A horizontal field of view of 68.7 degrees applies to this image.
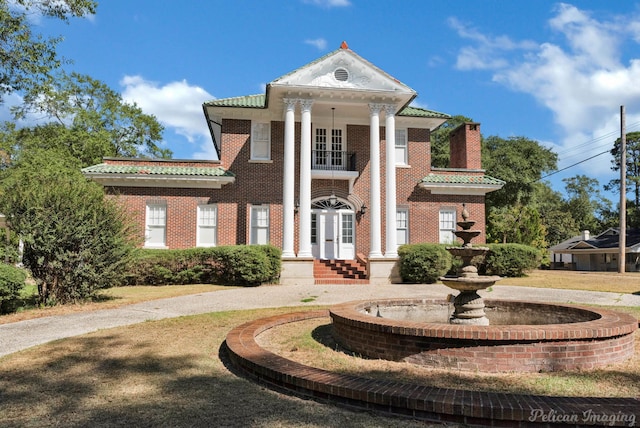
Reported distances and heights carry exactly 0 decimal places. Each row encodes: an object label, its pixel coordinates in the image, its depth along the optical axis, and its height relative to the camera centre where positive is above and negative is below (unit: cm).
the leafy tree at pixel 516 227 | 3238 +197
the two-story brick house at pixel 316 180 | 2041 +350
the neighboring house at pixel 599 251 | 4219 +30
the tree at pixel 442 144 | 4138 +1015
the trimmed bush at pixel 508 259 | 2106 -23
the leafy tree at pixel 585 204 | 7081 +773
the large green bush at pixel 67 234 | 1160 +51
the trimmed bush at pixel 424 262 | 1914 -34
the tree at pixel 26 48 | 1539 +691
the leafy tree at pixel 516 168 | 3778 +704
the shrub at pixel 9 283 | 1071 -69
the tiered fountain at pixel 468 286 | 793 -54
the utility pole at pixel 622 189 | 2916 +417
